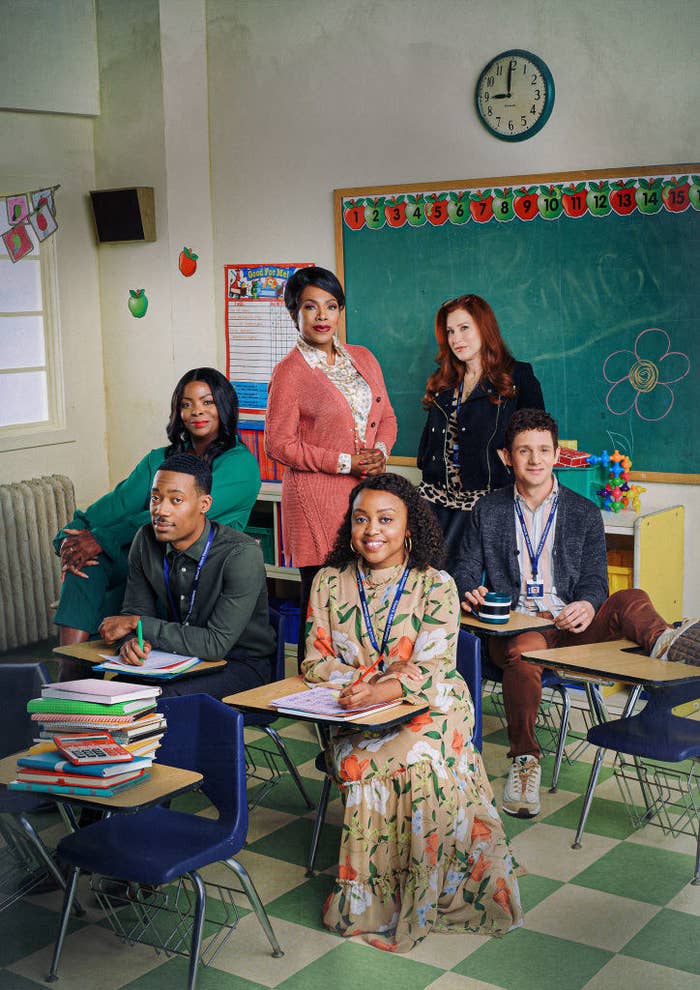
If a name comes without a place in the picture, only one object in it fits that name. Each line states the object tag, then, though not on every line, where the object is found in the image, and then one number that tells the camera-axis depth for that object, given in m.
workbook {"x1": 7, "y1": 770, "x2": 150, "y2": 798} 2.57
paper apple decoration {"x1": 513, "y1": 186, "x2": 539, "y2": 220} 5.12
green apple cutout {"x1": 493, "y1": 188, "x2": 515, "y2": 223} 5.20
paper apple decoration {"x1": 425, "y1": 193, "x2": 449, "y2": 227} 5.39
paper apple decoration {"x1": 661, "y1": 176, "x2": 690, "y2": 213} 4.73
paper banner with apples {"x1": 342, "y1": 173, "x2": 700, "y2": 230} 4.79
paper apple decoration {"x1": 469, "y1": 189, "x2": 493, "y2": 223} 5.26
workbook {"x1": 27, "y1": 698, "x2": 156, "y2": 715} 2.60
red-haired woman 4.61
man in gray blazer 4.01
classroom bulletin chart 6.02
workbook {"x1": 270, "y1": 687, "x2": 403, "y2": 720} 2.91
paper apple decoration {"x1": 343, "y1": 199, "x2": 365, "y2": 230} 5.67
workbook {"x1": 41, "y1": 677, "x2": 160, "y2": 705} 2.62
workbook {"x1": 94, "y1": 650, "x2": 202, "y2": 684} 3.25
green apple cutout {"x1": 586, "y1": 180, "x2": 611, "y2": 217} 4.93
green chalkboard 4.84
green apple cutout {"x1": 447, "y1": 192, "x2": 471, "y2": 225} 5.32
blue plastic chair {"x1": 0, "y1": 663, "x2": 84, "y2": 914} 2.95
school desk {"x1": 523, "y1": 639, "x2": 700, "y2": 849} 3.28
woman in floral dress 3.07
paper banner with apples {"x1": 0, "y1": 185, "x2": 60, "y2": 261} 4.78
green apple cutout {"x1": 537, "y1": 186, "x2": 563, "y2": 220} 5.05
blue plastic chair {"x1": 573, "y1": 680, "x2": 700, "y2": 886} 3.34
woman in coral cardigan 4.42
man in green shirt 3.51
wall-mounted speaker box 6.14
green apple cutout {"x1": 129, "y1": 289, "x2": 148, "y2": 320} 6.35
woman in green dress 4.05
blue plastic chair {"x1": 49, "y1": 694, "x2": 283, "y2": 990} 2.68
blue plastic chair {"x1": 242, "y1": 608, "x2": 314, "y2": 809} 3.61
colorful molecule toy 4.91
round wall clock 5.00
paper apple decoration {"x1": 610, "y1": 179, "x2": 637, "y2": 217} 4.86
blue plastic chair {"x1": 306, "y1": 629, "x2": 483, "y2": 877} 3.38
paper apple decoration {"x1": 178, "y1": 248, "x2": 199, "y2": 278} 6.23
